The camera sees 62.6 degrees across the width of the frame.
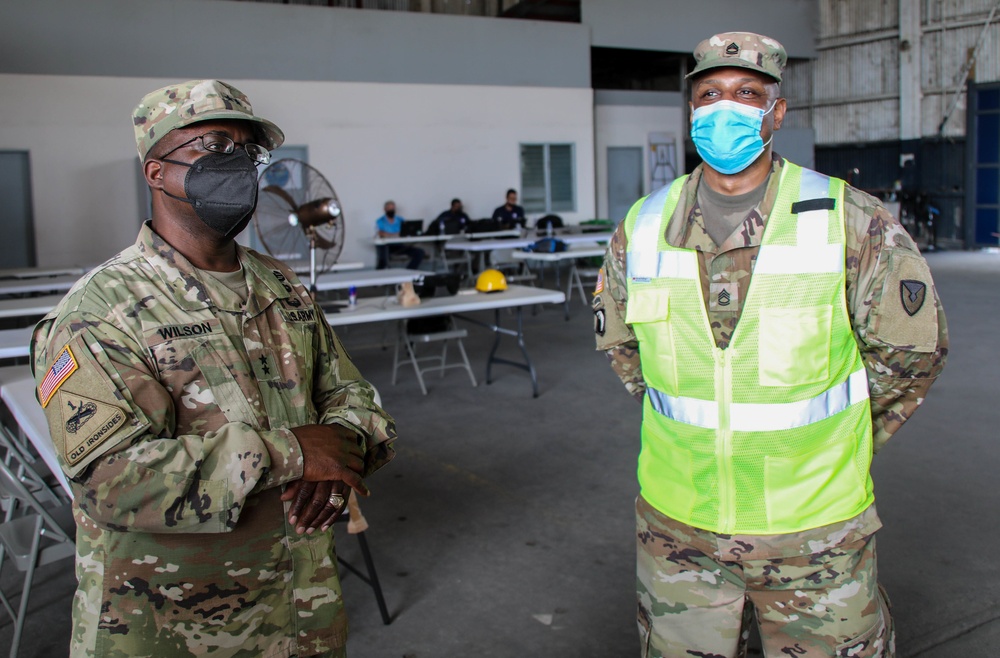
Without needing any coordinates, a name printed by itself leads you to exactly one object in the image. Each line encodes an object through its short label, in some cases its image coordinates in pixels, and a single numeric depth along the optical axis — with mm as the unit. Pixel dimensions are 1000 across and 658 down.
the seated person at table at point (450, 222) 13000
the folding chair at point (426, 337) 6027
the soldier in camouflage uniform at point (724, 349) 1620
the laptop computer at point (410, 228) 13070
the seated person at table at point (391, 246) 12711
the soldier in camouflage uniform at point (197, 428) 1299
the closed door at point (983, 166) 15695
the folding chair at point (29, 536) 2625
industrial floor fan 4141
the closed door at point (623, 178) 17328
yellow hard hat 6219
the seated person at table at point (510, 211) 14055
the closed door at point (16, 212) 11461
